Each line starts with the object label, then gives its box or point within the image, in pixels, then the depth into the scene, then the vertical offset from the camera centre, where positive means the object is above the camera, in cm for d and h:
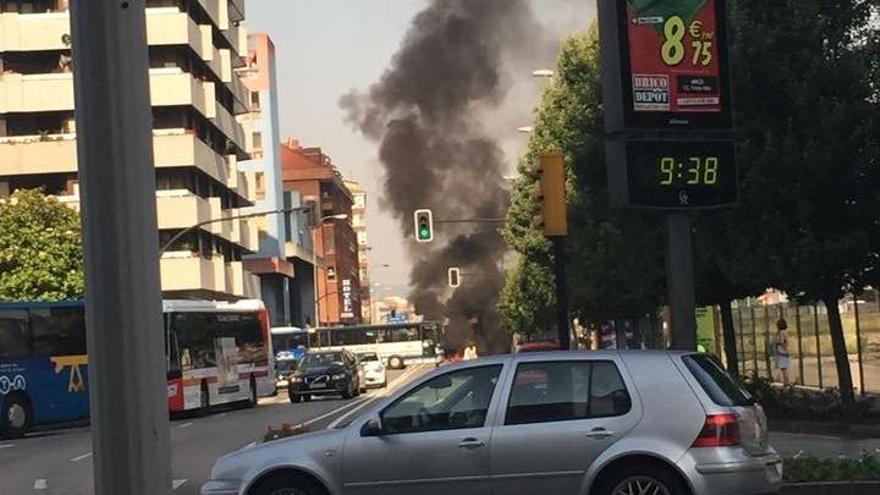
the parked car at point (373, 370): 5084 -267
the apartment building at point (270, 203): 9206 +942
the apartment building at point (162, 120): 5453 +1009
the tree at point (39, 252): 4188 +286
